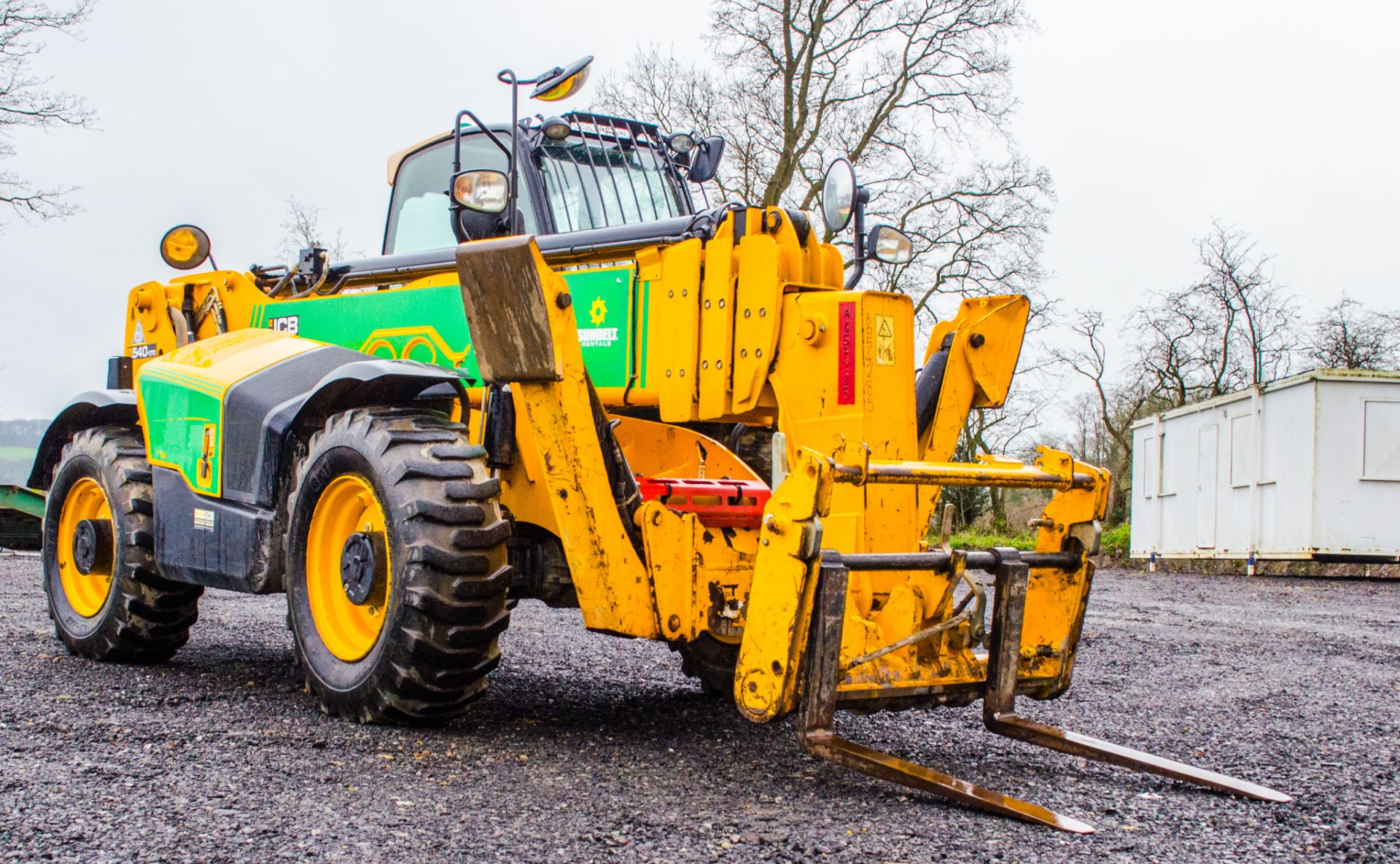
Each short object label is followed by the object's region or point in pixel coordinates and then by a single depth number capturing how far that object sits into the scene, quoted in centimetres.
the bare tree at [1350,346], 2870
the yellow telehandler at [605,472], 419
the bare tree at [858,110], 2255
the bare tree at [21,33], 1802
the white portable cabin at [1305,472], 1530
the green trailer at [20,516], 1411
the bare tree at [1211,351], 3028
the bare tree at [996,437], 2536
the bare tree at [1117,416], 3078
